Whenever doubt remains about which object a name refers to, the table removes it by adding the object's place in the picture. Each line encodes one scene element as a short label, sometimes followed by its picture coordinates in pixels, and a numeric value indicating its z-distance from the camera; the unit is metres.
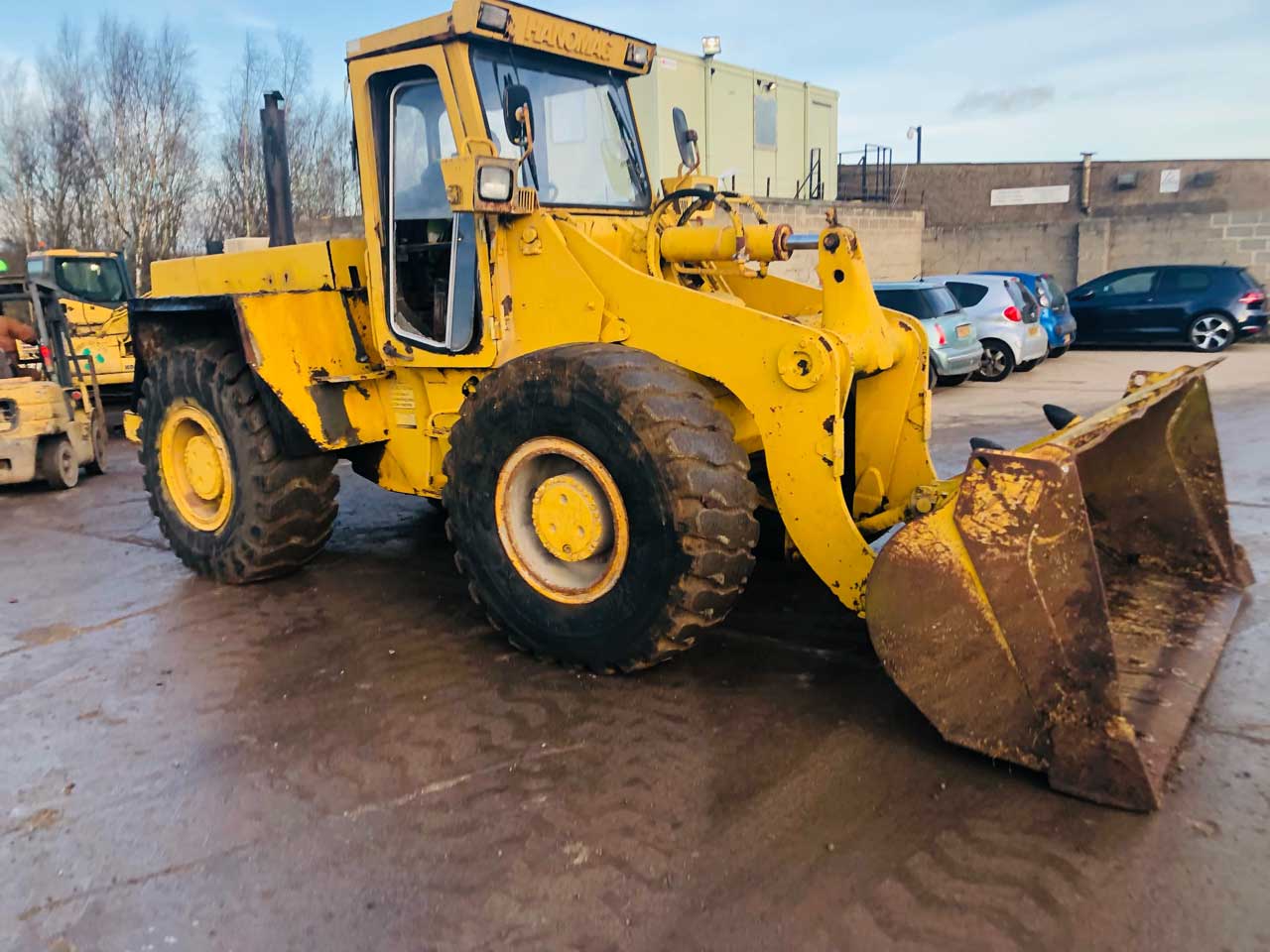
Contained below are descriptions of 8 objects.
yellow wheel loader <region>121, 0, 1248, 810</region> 3.16
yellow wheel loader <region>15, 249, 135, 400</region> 12.19
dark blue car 17.33
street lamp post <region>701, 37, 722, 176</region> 21.92
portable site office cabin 20.89
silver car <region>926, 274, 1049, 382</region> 14.37
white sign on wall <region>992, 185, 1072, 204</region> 29.30
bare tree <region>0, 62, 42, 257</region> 27.33
